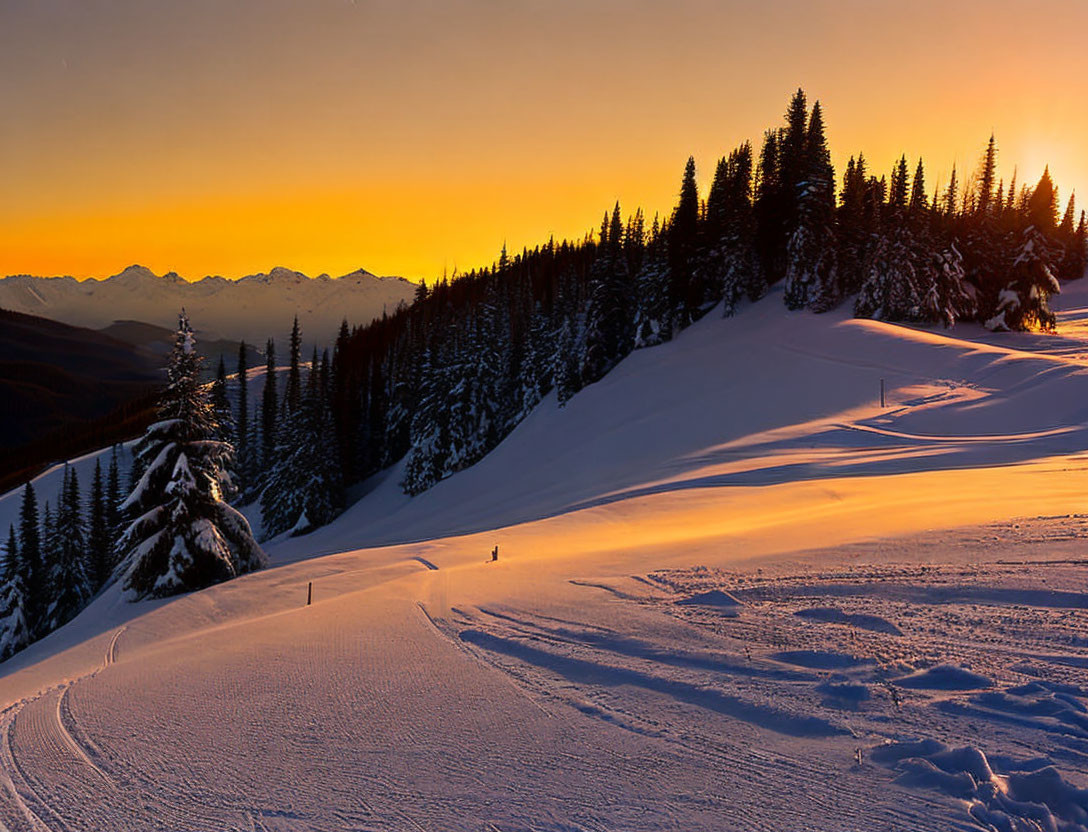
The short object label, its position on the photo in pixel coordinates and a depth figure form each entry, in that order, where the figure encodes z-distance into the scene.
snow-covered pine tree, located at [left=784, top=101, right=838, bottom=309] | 50.03
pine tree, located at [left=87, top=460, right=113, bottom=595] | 54.44
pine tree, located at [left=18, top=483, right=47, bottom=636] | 48.28
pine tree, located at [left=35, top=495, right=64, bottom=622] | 47.50
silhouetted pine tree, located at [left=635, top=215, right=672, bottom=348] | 55.72
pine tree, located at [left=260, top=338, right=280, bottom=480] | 72.27
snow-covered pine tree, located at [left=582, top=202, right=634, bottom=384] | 56.00
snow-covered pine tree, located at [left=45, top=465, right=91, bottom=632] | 47.53
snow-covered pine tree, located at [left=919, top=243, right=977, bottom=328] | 47.72
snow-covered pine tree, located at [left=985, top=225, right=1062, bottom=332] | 47.62
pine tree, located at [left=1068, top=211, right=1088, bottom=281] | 76.00
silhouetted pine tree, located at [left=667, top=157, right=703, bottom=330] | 58.91
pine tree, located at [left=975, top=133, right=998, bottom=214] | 56.00
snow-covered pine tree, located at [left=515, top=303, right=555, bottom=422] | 59.49
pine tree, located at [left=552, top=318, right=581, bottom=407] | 54.62
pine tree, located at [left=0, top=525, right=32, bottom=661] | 42.16
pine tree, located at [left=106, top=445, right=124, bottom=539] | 58.81
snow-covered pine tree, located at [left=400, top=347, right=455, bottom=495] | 53.50
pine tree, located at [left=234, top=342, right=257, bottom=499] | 76.69
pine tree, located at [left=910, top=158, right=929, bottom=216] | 48.38
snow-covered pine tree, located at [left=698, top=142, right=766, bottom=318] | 55.22
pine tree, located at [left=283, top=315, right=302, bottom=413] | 60.12
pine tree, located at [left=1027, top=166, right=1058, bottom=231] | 51.56
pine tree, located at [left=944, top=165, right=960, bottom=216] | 66.96
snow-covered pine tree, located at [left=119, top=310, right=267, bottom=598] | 18.67
